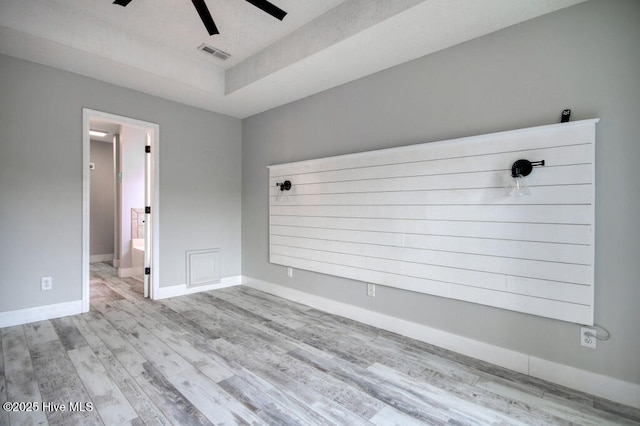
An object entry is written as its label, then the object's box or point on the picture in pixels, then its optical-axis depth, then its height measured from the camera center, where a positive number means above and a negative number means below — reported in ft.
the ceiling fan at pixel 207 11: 6.85 +4.55
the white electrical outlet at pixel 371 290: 10.11 -2.64
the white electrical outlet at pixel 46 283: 10.15 -2.49
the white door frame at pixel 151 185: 10.94 +0.71
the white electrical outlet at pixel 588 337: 6.46 -2.66
